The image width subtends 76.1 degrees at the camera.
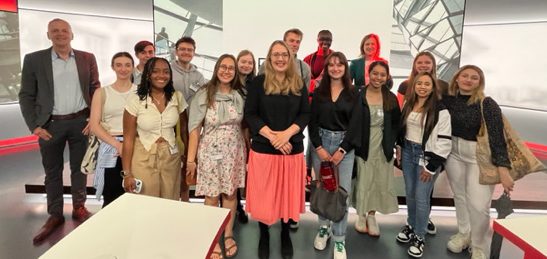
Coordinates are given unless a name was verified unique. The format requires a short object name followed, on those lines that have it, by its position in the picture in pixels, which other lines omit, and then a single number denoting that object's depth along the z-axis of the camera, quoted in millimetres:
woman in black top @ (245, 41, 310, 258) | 2357
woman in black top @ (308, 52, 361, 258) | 2463
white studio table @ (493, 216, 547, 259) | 1281
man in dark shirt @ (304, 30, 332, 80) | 3439
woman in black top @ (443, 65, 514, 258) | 2277
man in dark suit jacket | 2859
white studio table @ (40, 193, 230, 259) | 1186
